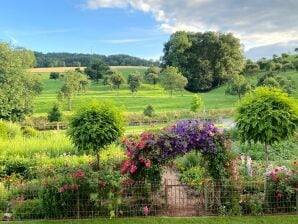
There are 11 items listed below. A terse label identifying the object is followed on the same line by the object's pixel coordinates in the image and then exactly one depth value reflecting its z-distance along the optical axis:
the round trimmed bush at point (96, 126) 10.57
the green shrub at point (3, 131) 20.31
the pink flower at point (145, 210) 8.43
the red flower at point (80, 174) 8.52
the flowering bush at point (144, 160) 8.54
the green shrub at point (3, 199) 9.28
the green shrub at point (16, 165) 13.85
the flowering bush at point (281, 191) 8.58
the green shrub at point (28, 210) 8.70
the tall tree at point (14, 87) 30.70
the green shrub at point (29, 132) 23.95
